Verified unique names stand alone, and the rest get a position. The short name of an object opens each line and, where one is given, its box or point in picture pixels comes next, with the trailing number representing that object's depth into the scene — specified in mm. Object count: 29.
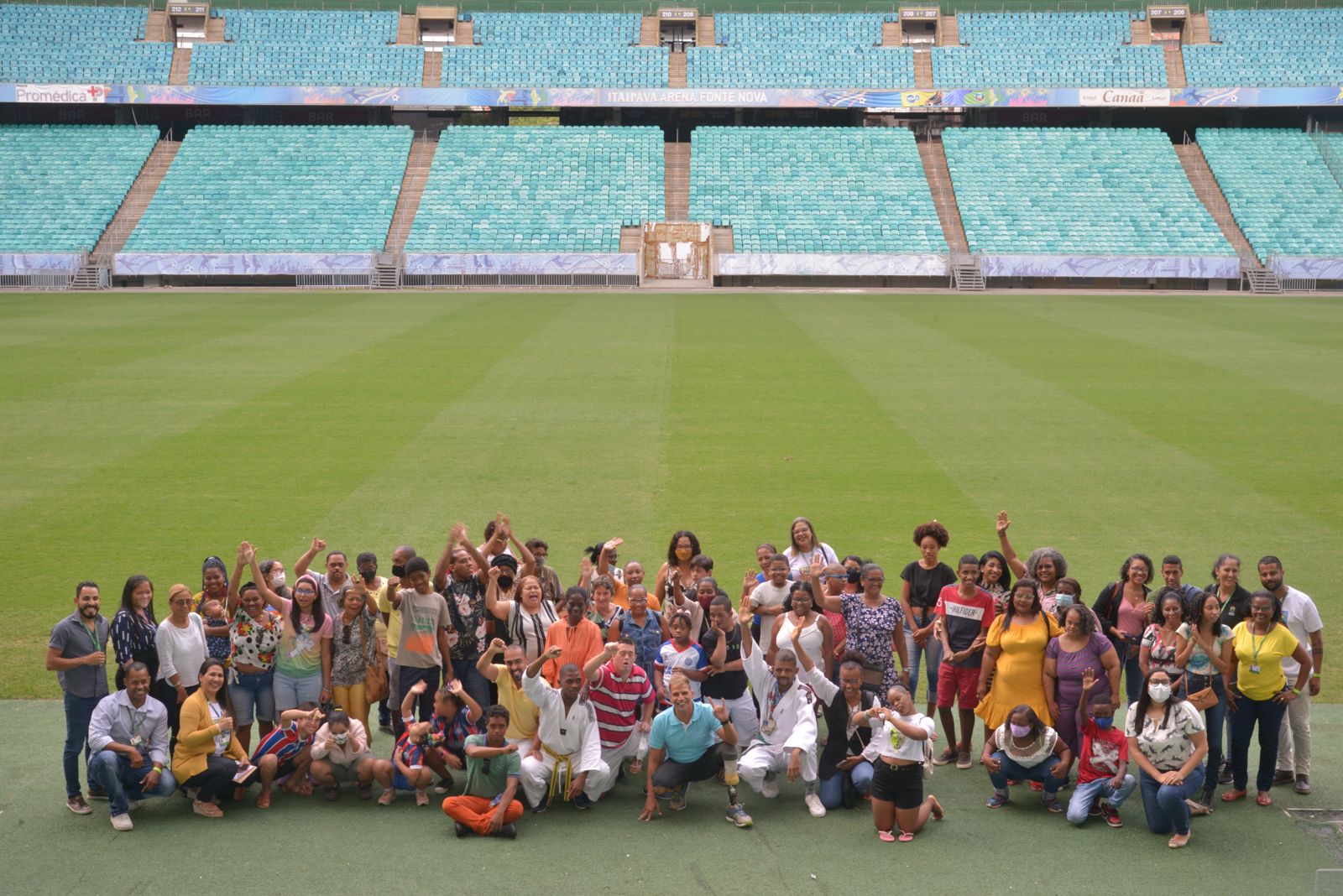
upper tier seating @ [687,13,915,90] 62219
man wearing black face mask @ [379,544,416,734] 9383
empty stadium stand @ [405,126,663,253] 51594
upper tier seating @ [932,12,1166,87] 61469
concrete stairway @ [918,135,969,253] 52344
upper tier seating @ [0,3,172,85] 60312
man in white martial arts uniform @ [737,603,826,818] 8461
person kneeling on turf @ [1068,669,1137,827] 8188
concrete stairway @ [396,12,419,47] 65375
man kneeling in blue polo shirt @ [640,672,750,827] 8367
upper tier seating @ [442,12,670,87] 62031
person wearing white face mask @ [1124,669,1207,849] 7930
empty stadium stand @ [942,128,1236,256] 50938
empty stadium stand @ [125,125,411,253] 50750
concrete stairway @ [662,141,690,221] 54594
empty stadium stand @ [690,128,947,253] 51781
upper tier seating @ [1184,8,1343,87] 60688
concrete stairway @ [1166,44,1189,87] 62094
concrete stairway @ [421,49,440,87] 62466
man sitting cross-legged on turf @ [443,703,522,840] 8172
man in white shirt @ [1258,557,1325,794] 8609
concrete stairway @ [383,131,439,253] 52166
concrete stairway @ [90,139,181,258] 50500
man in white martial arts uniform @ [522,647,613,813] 8484
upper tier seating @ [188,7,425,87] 61719
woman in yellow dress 8672
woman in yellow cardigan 8320
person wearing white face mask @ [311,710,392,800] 8469
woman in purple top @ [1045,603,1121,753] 8422
